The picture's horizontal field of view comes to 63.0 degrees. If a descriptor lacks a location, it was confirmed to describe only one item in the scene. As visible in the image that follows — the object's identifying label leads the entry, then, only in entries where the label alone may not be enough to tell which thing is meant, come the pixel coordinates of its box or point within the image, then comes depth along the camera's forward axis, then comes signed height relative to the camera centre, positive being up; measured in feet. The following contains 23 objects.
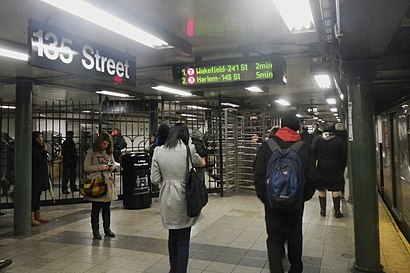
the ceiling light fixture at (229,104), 35.37 +4.77
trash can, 23.82 -2.24
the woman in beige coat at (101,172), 16.49 -1.11
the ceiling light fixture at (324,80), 20.34 +4.36
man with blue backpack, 9.24 -1.08
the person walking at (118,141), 28.11 +0.76
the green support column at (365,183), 11.73 -1.32
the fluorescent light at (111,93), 26.37 +4.66
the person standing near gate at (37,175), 19.79 -1.41
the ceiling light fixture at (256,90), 27.43 +4.85
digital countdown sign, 14.78 +3.49
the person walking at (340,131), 22.13 +1.00
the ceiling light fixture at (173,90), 24.69 +4.62
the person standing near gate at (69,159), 29.55 -0.76
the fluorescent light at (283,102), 37.20 +5.26
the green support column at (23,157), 18.08 -0.29
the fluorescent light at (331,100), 34.13 +4.84
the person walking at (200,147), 20.16 +0.09
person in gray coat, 10.48 -1.17
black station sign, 9.17 +3.03
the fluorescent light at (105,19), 8.85 +4.00
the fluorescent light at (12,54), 13.20 +3.98
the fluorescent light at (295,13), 9.06 +3.88
